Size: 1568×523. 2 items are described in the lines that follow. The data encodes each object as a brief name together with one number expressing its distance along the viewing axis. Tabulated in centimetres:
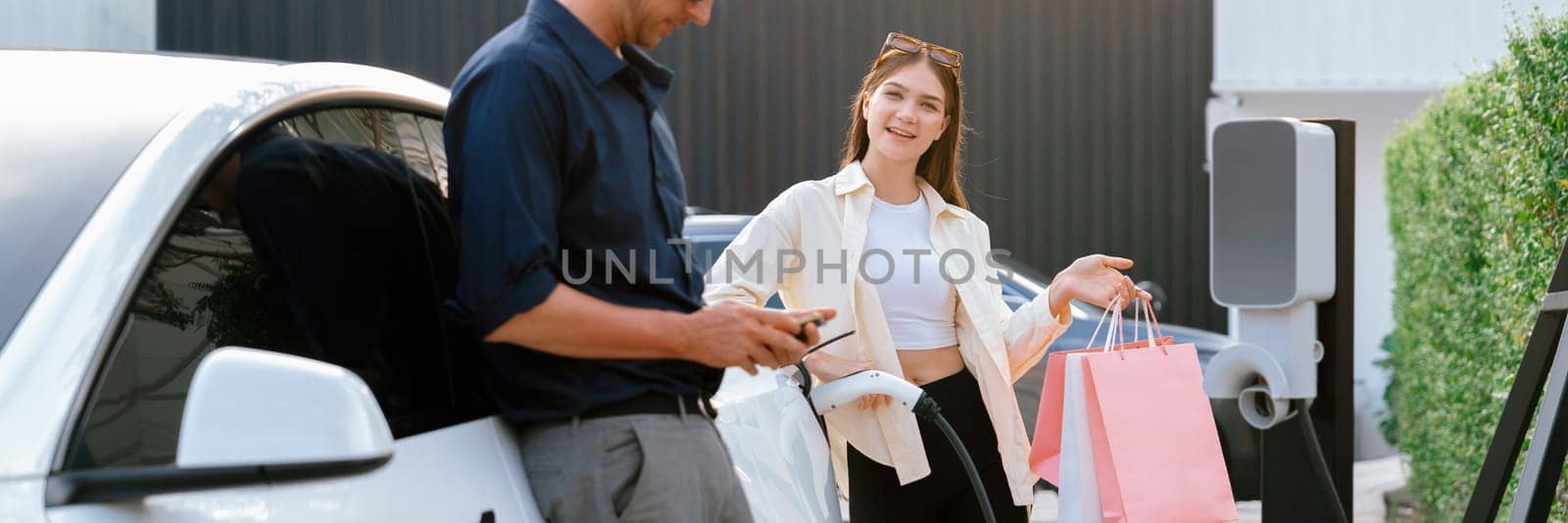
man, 187
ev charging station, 430
